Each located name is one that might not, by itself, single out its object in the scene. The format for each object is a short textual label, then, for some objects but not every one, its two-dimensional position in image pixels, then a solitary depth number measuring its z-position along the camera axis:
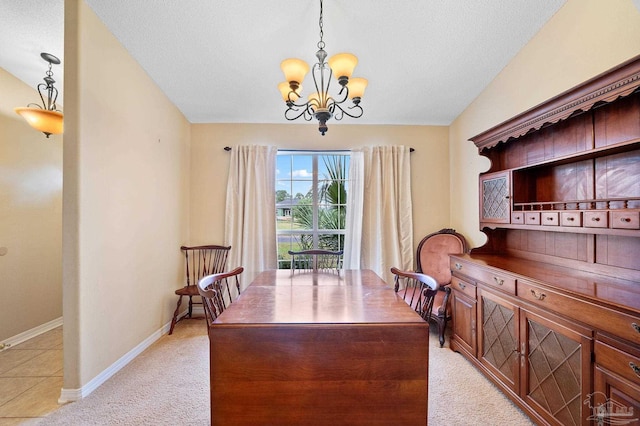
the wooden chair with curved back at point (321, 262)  3.43
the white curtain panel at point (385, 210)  3.37
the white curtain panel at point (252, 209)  3.34
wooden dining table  1.22
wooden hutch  1.21
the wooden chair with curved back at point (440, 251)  3.14
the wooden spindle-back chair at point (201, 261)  3.28
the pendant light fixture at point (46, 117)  2.22
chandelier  1.59
